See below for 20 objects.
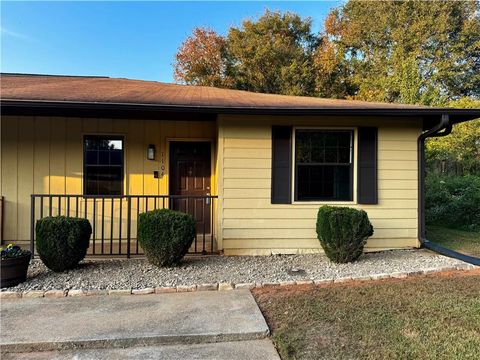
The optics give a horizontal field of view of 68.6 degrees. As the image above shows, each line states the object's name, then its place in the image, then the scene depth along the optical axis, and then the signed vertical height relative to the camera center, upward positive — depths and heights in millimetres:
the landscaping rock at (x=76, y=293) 4055 -1341
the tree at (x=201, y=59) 20812 +7136
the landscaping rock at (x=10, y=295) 3986 -1343
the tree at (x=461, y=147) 13788 +1270
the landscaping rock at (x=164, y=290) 4195 -1349
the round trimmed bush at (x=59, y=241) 4609 -843
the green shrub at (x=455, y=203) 9617 -720
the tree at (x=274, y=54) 19438 +7061
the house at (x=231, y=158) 5648 +346
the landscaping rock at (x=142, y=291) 4148 -1350
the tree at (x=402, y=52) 17219 +6647
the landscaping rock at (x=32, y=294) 4008 -1340
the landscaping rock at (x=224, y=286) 4297 -1335
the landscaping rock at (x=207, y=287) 4270 -1335
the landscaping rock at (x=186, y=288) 4231 -1336
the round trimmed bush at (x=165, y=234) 4801 -787
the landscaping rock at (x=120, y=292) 4129 -1350
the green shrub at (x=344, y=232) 5141 -805
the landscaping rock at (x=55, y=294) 4023 -1343
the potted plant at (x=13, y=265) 4180 -1070
